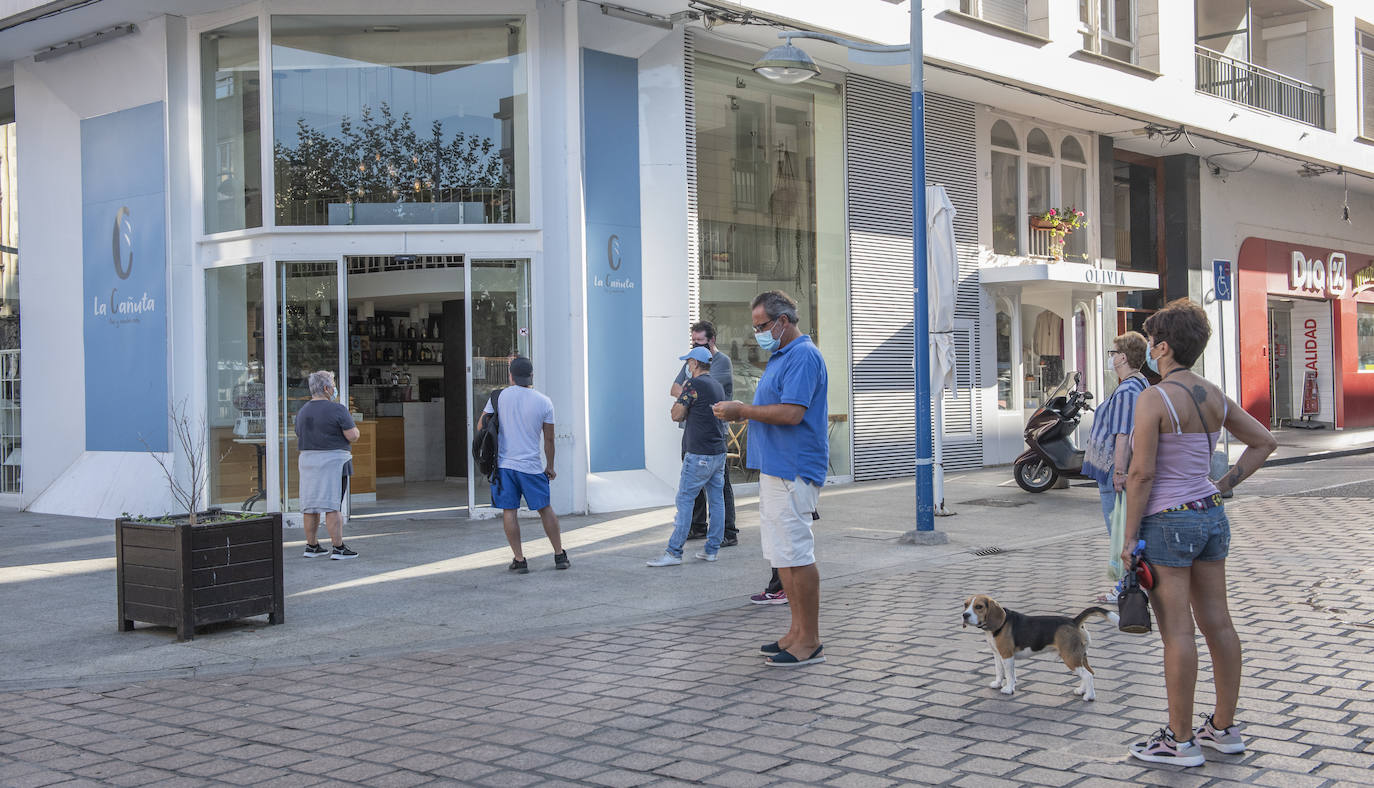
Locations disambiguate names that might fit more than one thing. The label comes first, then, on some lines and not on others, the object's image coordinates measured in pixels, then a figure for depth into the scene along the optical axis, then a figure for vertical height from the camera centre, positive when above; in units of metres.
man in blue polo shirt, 6.17 -0.41
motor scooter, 14.43 -0.69
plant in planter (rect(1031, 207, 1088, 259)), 20.08 +2.73
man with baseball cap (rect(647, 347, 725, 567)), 9.41 -0.47
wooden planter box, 7.04 -1.04
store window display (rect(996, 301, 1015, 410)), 19.27 +0.42
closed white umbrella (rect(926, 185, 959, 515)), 11.70 +1.06
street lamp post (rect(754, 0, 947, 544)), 10.87 +1.54
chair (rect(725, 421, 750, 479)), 14.90 -0.66
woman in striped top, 6.57 -0.24
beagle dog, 5.36 -1.14
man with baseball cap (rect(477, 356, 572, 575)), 9.24 -0.46
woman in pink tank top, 4.36 -0.54
